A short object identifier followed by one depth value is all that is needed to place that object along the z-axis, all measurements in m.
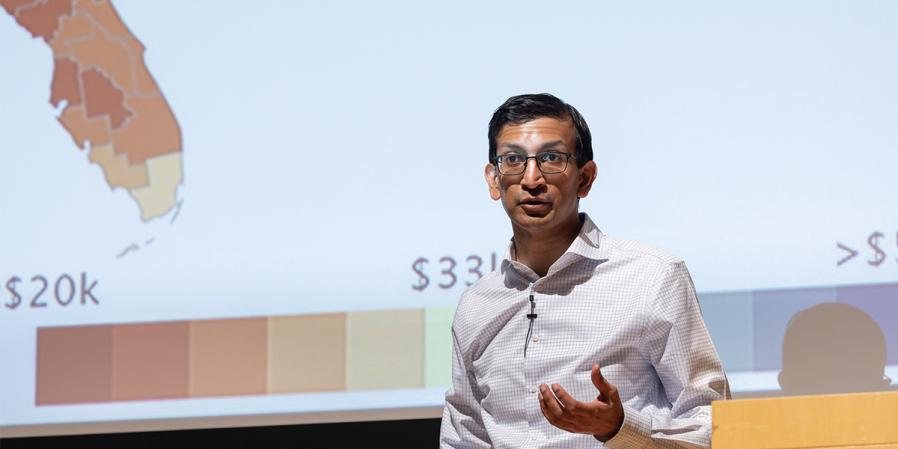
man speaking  4.64
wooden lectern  4.15
